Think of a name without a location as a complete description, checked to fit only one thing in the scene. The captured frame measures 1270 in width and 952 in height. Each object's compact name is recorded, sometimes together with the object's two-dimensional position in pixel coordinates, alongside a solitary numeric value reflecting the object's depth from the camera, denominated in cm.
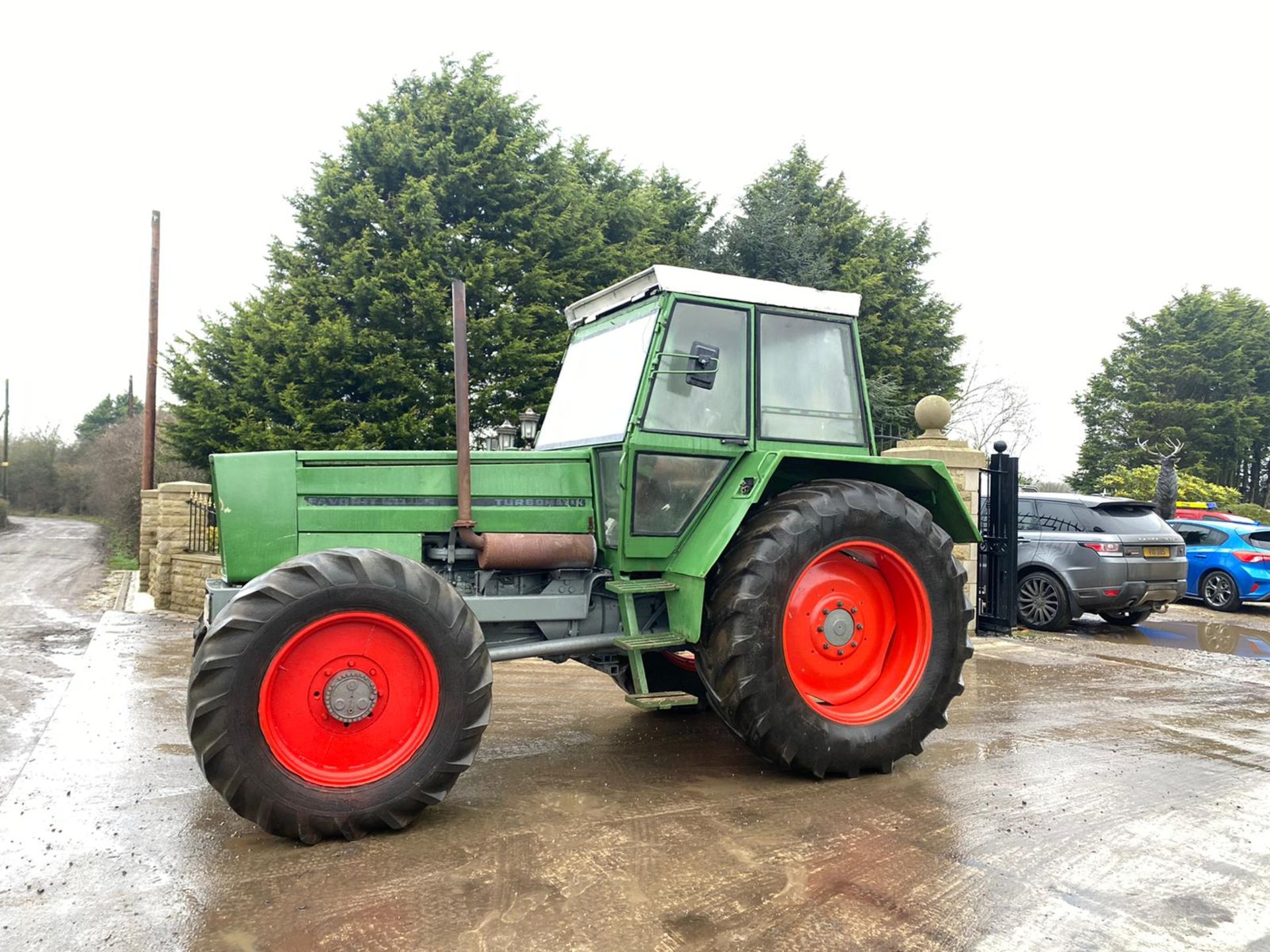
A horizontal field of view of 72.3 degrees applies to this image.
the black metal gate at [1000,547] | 742
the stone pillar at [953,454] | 847
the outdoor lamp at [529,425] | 744
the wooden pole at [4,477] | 4347
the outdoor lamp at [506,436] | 550
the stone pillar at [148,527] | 1366
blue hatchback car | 1212
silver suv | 982
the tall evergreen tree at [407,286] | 1471
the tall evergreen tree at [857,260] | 1914
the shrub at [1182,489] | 2694
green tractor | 330
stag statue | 2017
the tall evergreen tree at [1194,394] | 3572
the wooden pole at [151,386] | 1582
